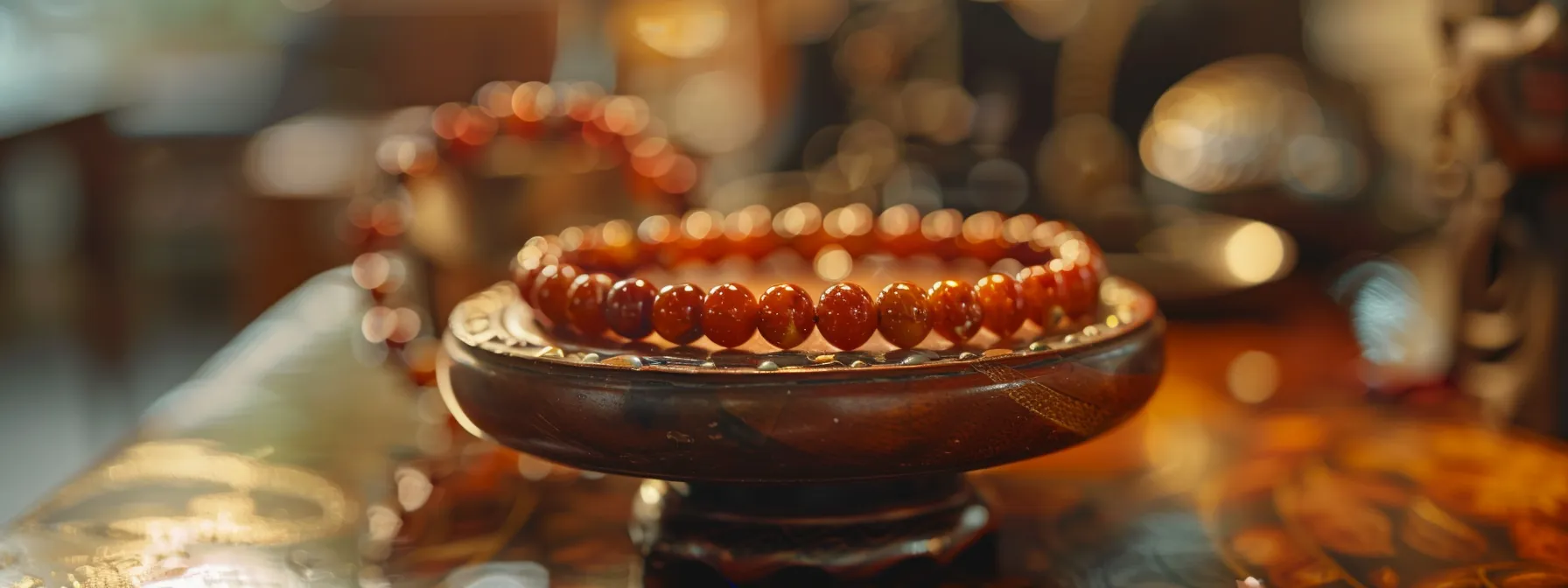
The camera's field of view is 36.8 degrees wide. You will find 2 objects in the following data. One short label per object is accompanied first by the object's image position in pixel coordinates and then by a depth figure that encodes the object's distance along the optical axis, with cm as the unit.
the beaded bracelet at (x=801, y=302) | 30
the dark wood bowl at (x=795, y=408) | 29
